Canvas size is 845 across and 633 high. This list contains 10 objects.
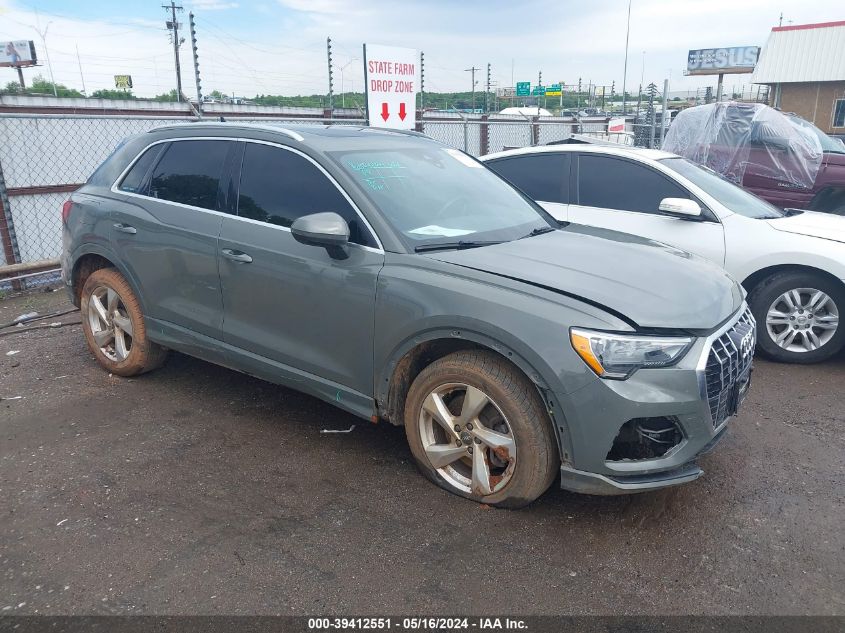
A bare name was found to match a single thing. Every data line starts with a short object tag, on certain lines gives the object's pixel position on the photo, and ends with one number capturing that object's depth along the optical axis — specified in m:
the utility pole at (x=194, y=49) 11.48
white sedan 5.21
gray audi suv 2.86
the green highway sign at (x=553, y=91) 66.38
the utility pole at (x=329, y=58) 13.83
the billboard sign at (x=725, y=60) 49.81
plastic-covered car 8.69
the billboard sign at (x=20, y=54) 53.28
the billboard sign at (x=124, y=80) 46.13
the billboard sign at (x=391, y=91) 9.44
